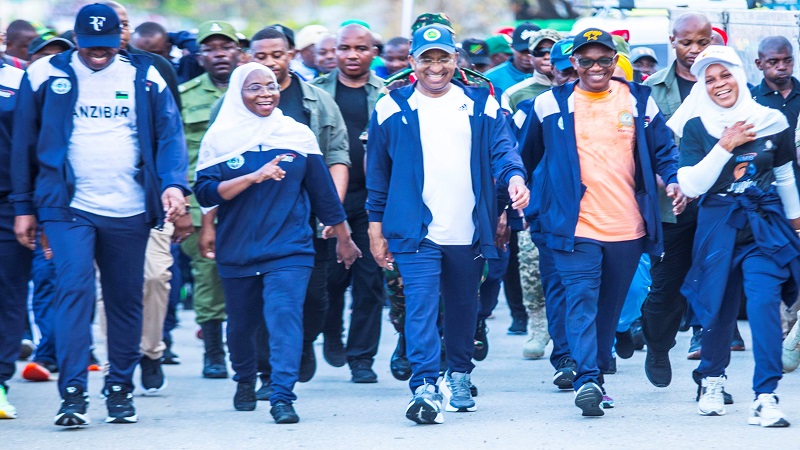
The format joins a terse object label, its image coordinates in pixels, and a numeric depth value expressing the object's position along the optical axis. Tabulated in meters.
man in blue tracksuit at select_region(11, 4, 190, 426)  14.25
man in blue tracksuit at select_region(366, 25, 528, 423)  14.42
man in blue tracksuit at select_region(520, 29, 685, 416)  14.49
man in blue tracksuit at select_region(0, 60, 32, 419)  15.27
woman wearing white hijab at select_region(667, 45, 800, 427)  13.60
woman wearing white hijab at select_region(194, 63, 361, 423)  14.53
